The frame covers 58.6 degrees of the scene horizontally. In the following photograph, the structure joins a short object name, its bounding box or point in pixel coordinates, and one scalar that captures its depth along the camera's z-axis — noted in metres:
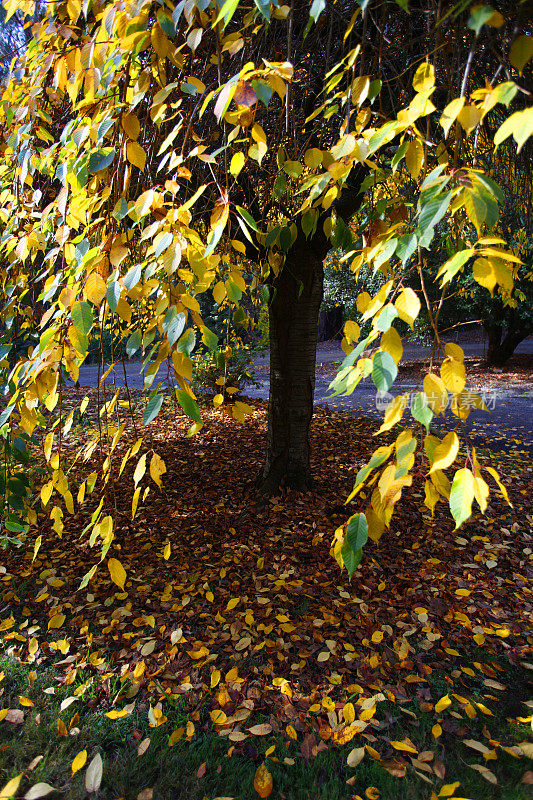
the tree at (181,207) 0.84
